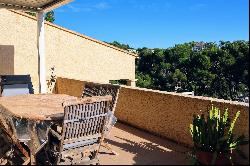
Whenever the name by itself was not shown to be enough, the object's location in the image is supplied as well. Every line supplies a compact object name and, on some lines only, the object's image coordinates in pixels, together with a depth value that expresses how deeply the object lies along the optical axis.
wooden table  2.79
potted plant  2.67
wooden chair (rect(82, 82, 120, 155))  3.28
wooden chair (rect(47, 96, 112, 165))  2.61
